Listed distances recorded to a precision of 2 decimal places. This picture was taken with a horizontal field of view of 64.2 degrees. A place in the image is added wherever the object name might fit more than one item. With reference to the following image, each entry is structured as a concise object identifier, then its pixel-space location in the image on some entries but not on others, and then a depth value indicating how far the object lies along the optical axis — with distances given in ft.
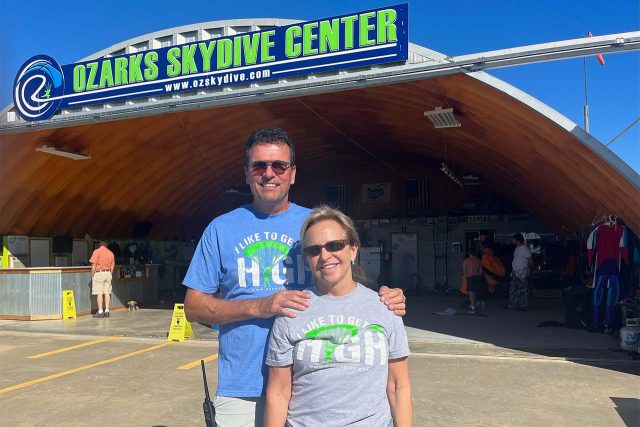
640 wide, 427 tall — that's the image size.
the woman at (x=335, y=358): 6.75
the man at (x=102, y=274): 40.88
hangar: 28.30
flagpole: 30.76
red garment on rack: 28.60
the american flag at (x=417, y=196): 68.28
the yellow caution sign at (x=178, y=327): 30.30
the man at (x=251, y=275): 7.25
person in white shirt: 42.88
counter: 39.68
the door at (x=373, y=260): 64.23
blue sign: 26.61
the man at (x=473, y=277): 41.45
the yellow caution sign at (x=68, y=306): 40.32
